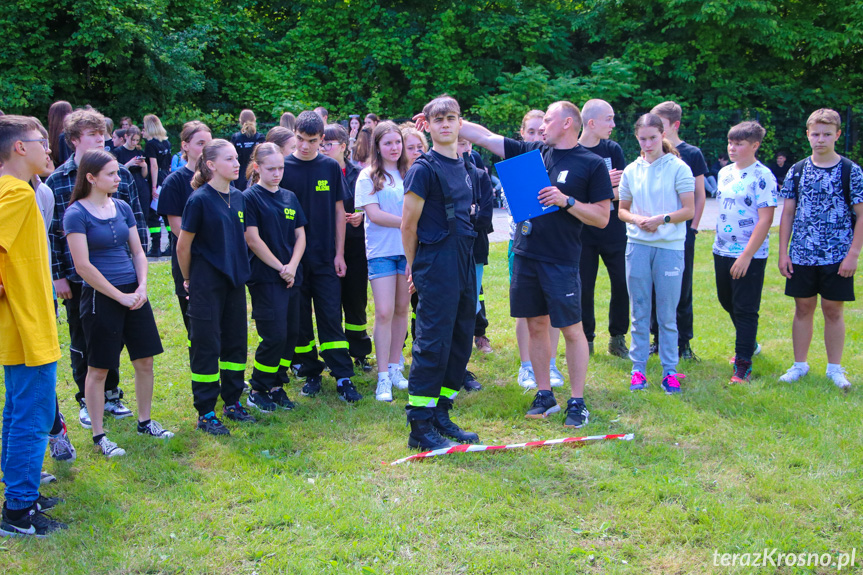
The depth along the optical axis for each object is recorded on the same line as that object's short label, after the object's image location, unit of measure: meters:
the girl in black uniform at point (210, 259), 4.73
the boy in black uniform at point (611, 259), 6.31
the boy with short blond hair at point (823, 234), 5.45
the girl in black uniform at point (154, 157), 11.65
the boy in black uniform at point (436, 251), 4.38
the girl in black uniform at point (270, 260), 5.16
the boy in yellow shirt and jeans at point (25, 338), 3.38
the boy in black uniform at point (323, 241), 5.59
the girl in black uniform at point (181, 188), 5.29
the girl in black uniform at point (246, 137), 11.73
